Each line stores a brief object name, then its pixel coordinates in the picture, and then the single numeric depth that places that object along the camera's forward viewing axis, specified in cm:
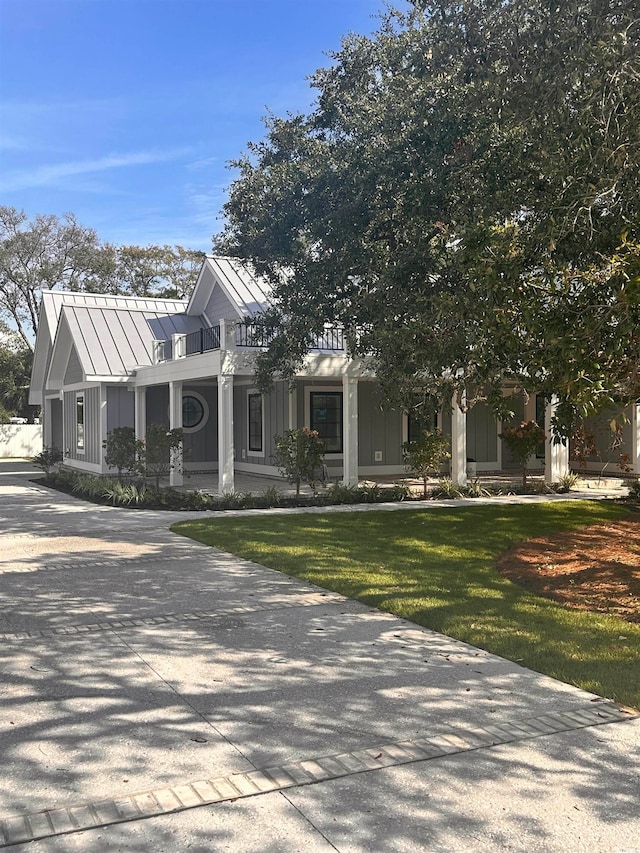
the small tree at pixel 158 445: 1584
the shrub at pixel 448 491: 1566
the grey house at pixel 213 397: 1688
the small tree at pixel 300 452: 1496
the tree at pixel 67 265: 4450
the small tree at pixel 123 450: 1623
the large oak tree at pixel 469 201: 664
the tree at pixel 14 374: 4138
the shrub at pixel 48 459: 2195
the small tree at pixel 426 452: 1540
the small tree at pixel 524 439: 1628
